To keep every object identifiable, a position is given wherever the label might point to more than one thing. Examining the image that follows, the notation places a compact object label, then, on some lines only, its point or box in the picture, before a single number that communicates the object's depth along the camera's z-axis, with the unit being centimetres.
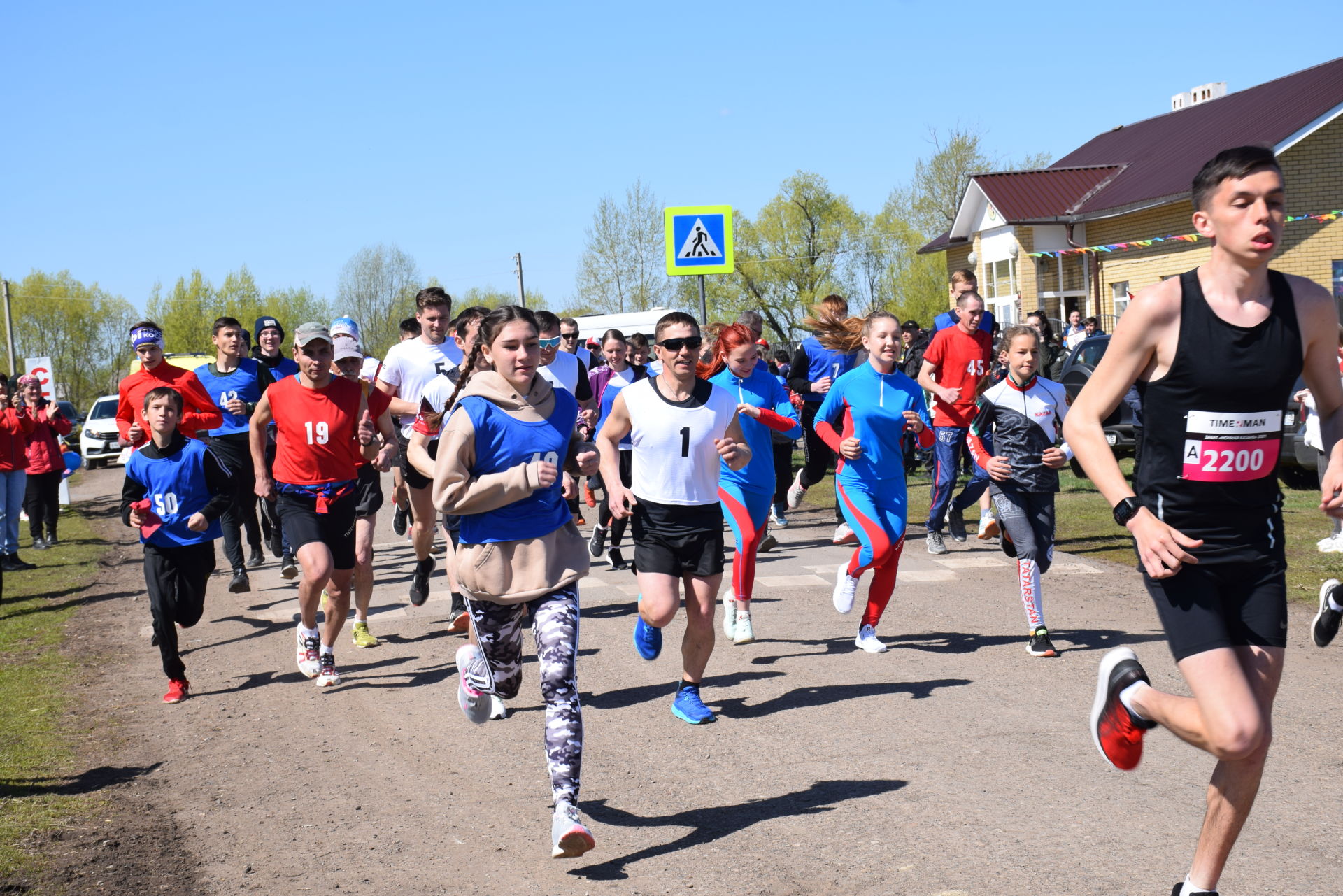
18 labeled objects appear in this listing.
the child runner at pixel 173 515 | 763
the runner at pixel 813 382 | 1207
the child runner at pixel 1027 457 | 758
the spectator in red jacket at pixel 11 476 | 1477
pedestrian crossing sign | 1384
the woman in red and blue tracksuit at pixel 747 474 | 787
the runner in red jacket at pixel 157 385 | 975
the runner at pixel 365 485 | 791
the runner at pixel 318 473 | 755
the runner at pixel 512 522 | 485
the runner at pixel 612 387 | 1174
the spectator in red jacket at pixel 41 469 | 1658
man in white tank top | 630
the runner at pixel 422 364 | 937
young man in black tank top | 353
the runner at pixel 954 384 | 1160
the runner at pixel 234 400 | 1094
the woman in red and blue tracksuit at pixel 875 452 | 775
